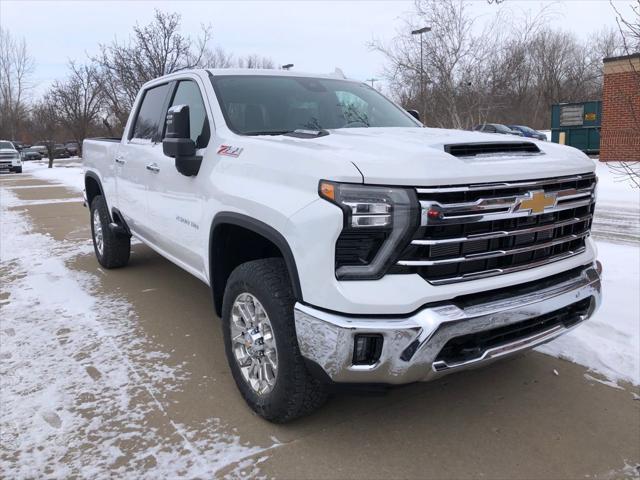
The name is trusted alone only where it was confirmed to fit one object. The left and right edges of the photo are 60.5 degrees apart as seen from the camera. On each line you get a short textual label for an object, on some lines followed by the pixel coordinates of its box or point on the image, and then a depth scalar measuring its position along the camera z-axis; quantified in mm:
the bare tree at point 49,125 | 32066
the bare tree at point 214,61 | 26800
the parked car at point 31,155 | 45844
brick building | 17062
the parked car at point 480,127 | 15634
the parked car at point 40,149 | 47219
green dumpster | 24297
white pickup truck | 2381
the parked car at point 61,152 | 47575
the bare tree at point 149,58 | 18578
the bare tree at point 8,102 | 55641
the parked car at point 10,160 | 28656
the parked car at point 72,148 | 49969
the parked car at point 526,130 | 28884
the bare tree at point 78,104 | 32125
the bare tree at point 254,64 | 40062
